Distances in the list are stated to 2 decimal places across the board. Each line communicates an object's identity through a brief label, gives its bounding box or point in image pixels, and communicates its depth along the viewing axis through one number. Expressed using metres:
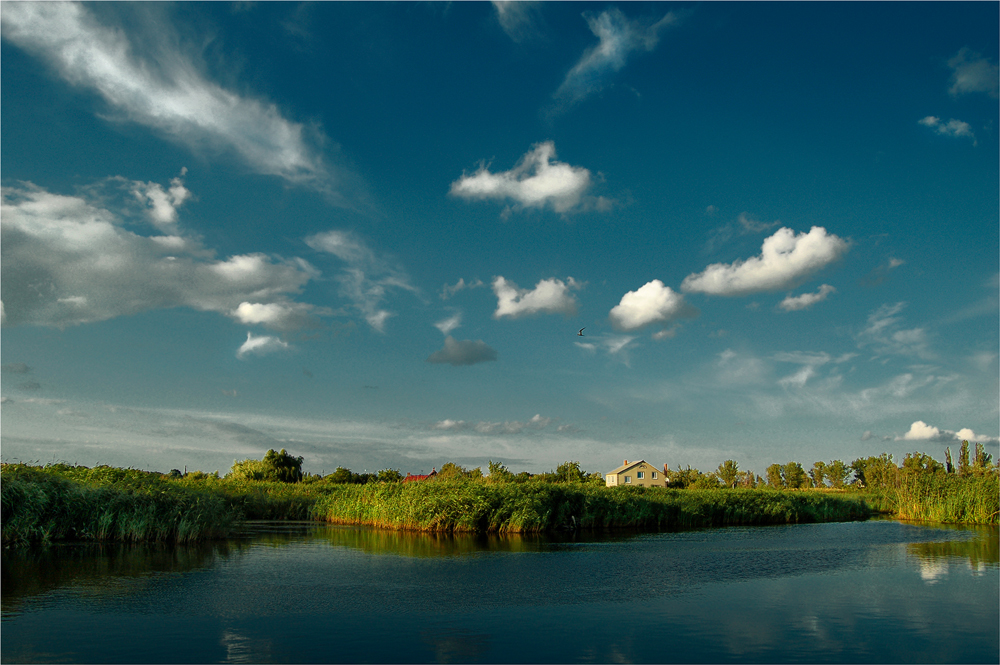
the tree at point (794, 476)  117.94
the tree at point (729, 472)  113.62
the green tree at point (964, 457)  98.98
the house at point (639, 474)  112.01
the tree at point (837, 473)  112.44
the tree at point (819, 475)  114.88
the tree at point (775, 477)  118.79
